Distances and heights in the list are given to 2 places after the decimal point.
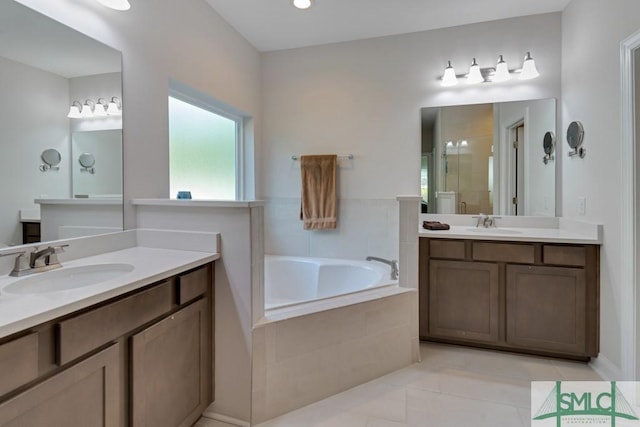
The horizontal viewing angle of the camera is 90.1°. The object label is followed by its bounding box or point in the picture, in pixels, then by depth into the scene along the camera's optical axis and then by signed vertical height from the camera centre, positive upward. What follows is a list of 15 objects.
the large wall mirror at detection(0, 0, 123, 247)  1.30 +0.39
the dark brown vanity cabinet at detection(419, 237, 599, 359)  2.12 -0.63
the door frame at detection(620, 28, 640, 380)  1.75 -0.05
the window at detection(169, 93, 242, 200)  2.58 +0.53
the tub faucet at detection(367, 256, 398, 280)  2.41 -0.48
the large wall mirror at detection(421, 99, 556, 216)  2.70 +0.43
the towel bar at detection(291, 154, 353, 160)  3.10 +0.49
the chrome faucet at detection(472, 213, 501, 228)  2.77 -0.12
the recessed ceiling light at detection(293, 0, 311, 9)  2.40 +1.55
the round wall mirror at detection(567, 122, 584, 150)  2.29 +0.53
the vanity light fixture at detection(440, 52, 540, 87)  2.58 +1.13
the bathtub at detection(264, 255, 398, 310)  2.81 -0.63
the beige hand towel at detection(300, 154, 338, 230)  3.07 +0.15
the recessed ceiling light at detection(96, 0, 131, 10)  1.56 +1.01
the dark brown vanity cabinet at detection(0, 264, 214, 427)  0.84 -0.51
